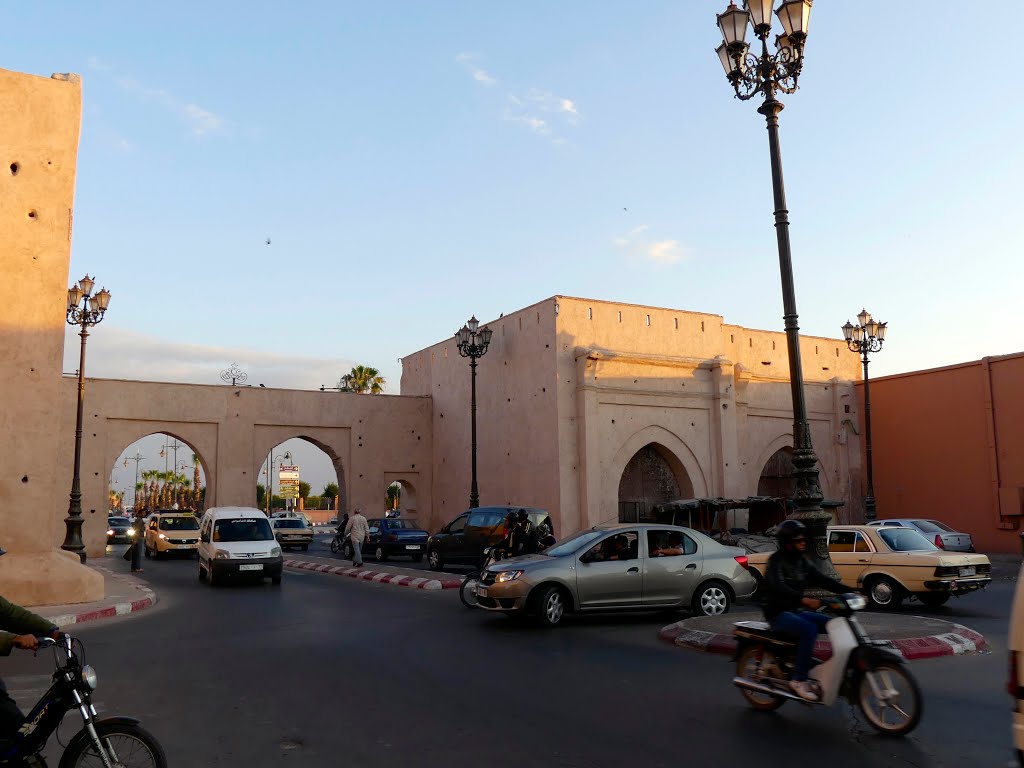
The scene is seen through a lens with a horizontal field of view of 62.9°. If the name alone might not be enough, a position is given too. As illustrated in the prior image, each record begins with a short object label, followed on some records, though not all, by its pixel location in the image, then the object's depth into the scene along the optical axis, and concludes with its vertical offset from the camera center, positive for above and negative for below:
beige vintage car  13.34 -1.39
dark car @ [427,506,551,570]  22.41 -1.37
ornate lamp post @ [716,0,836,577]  9.66 +5.14
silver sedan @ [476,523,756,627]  11.88 -1.34
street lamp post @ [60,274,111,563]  22.30 +4.50
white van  18.78 -1.33
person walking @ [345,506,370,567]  22.05 -1.23
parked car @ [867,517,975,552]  21.33 -1.40
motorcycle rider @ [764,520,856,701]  6.39 -0.91
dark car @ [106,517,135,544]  41.16 -2.22
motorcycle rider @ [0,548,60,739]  4.35 -0.78
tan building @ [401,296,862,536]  29.03 +2.72
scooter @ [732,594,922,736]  6.03 -1.43
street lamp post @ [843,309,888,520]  27.70 +4.81
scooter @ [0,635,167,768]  4.27 -1.23
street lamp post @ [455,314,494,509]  26.20 +4.58
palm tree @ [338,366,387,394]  61.31 +7.71
